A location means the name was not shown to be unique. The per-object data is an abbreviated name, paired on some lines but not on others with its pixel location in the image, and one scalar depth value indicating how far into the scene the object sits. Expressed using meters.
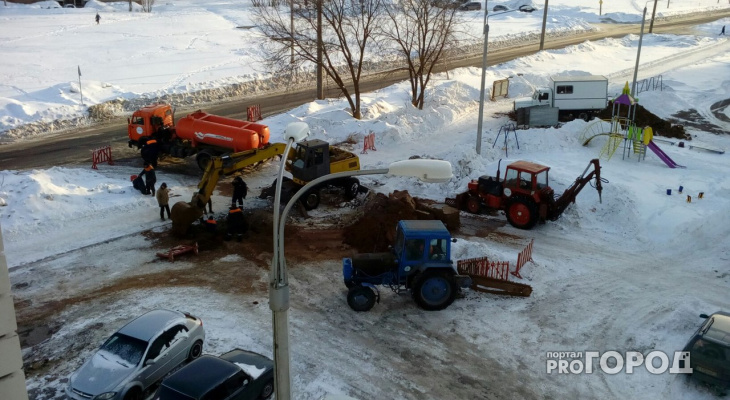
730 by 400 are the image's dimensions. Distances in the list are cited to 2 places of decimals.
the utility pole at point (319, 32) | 30.16
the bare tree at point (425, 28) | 33.03
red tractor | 19.78
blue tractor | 14.82
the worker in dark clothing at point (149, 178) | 21.91
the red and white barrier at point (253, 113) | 33.88
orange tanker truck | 24.83
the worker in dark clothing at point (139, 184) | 22.31
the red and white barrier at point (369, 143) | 28.33
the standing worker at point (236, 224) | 18.95
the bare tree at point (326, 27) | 30.58
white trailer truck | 34.06
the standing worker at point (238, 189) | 20.55
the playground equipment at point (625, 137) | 25.55
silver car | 11.45
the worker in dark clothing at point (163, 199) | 20.20
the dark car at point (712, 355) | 11.49
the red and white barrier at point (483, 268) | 16.64
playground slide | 25.20
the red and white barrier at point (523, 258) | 16.78
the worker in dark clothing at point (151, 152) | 25.86
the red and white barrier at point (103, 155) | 26.34
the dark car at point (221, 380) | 10.77
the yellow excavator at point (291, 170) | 19.41
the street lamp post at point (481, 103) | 23.96
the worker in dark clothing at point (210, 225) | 19.38
